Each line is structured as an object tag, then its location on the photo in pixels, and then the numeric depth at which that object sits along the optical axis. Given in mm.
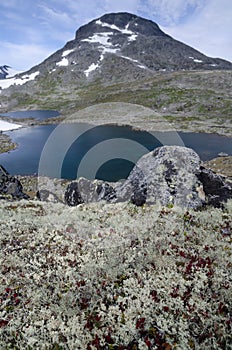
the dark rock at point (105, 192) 17555
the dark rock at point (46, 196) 25045
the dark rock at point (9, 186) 22312
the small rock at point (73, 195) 19594
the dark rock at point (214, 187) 12859
